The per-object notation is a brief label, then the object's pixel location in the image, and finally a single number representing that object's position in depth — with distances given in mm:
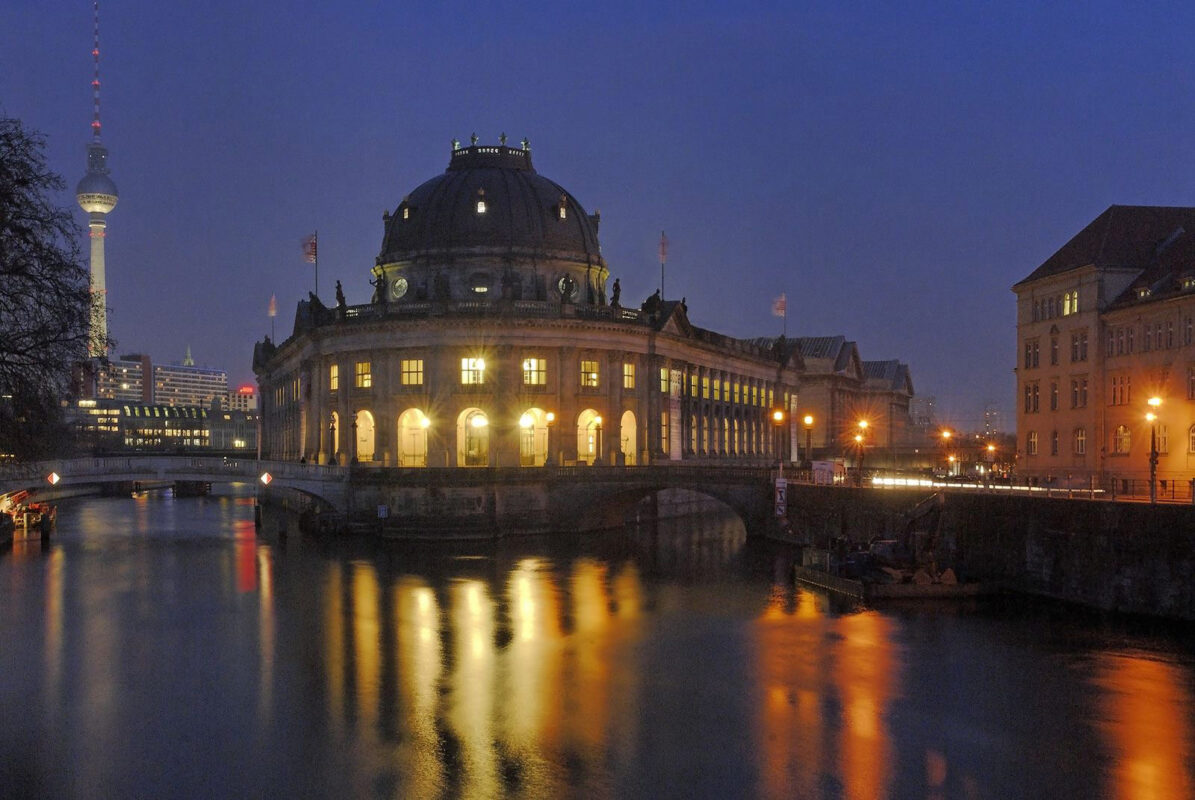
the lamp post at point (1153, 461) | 42969
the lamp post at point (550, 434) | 86375
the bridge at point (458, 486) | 76250
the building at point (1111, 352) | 67938
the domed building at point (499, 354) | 86750
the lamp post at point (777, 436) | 124075
